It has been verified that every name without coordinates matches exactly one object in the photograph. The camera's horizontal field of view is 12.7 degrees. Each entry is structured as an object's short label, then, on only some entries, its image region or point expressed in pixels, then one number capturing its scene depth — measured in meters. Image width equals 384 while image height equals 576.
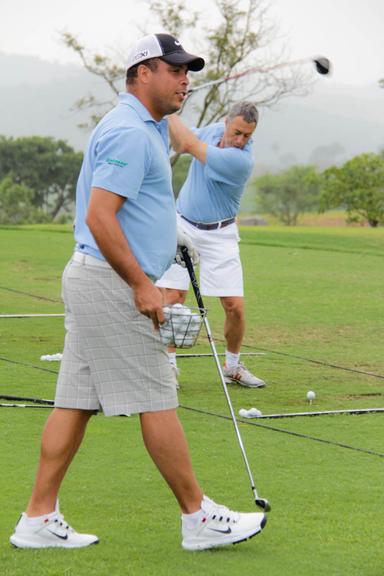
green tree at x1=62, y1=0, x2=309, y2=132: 70.30
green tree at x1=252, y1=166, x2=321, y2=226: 157.93
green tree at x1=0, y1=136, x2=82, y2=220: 136.05
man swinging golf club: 11.80
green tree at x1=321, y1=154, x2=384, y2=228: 100.62
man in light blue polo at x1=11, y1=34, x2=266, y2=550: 6.39
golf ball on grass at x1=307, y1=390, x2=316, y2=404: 11.37
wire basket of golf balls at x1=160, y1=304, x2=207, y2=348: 6.52
